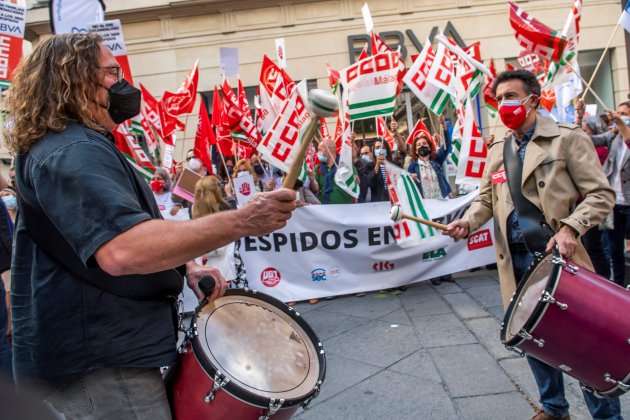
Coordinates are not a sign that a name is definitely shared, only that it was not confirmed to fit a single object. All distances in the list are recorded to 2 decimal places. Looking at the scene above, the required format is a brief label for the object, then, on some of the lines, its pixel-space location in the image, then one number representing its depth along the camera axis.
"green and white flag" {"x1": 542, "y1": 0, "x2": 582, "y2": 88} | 6.40
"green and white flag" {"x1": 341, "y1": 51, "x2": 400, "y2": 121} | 6.27
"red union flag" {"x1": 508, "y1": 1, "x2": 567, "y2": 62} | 6.18
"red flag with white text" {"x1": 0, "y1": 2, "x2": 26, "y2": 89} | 5.88
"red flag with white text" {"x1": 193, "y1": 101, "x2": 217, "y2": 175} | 8.86
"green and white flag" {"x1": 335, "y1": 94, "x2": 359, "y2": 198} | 6.56
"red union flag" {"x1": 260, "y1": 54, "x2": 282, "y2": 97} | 7.77
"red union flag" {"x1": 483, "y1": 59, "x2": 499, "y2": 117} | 7.21
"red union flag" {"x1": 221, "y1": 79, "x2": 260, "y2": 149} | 7.89
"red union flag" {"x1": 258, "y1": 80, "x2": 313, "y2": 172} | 5.75
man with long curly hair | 1.29
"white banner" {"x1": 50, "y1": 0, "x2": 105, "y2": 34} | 5.75
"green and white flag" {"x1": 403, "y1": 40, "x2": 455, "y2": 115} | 6.75
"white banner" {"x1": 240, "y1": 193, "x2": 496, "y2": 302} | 6.28
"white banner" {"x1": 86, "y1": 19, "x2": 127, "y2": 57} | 5.93
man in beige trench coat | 2.57
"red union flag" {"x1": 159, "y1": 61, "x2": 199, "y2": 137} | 9.23
